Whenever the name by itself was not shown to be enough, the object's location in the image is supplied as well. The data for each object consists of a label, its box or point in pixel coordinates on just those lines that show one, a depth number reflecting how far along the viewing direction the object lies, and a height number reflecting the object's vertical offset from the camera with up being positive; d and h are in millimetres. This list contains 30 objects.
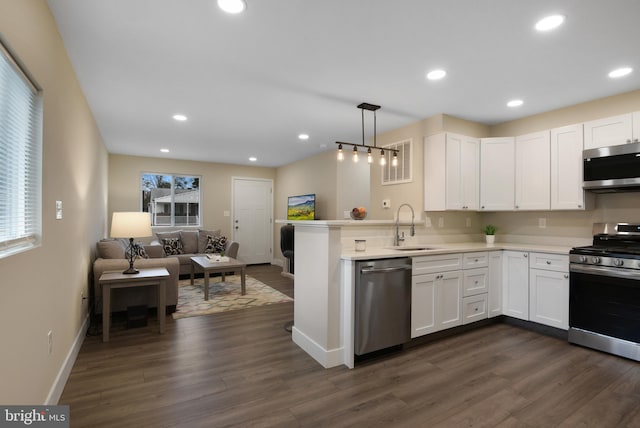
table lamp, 3445 -144
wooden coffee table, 4652 -805
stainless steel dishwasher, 2697 -799
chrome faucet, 3607 -246
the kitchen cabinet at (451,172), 3869 +518
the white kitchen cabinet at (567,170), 3395 +480
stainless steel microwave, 2979 +444
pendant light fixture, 3504 +1231
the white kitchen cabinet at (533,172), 3672 +503
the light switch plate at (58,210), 2240 +22
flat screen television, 6637 +139
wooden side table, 3180 -735
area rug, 4219 -1273
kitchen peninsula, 2689 -622
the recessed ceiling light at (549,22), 2047 +1267
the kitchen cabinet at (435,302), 3035 -886
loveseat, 3686 -798
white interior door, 7863 -124
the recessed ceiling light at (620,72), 2760 +1255
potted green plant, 4023 -263
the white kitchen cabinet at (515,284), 3572 -816
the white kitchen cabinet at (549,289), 3246 -802
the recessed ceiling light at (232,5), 1902 +1268
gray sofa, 6092 -636
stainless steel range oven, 2779 -746
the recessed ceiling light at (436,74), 2843 +1265
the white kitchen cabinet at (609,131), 3088 +830
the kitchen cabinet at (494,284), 3672 -830
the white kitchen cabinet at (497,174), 3994 +509
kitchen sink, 3388 -374
